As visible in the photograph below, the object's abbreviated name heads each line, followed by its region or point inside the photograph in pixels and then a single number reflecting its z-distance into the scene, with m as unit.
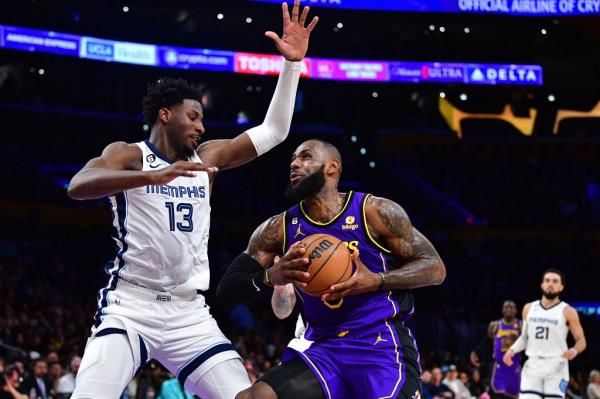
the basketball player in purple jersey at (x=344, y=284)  5.30
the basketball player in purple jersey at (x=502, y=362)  13.38
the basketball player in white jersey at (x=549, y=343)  11.50
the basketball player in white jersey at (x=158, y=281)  5.03
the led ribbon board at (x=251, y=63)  25.59
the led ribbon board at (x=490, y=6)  28.70
